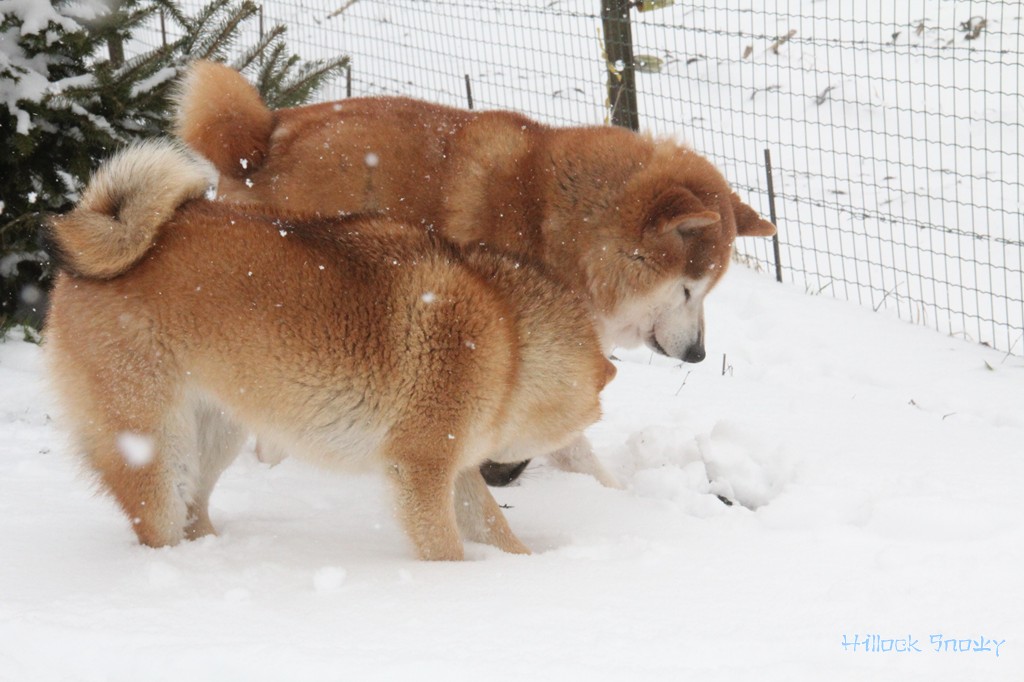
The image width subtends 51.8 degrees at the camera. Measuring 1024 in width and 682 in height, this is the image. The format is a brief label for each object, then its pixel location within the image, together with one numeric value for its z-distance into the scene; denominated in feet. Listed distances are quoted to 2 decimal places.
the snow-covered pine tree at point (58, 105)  17.92
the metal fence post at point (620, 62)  27.58
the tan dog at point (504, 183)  15.20
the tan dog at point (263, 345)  11.43
